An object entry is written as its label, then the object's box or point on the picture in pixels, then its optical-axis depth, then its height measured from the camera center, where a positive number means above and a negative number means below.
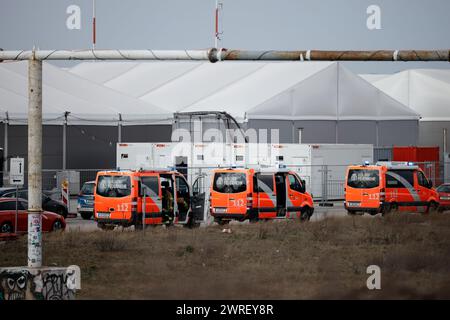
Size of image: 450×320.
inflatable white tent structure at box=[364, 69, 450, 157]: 68.16 +6.09
